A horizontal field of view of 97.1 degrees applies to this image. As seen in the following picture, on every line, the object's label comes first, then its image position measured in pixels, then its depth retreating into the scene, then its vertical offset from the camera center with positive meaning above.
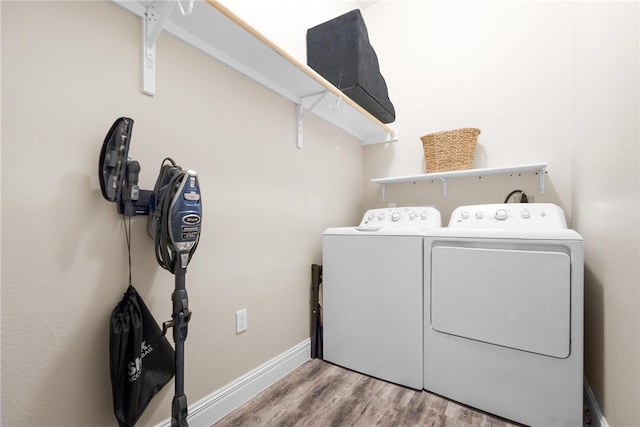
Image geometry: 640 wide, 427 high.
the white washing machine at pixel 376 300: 1.55 -0.54
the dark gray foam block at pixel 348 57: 1.76 +0.99
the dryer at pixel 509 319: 1.21 -0.52
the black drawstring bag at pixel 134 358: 0.88 -0.48
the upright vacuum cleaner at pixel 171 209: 0.91 +0.01
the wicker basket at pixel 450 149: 1.98 +0.43
